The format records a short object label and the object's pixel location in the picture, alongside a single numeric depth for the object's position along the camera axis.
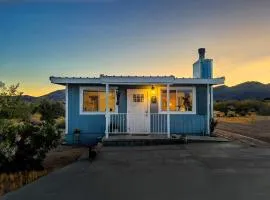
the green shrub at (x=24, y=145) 5.48
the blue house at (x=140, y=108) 9.40
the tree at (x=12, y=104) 6.69
